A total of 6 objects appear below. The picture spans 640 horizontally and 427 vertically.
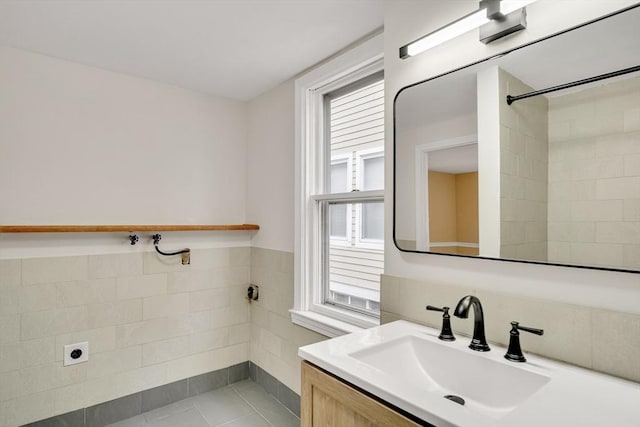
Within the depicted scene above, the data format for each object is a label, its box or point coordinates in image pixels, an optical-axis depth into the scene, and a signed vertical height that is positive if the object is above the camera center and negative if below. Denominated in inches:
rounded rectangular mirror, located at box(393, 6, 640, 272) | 38.9 +8.6
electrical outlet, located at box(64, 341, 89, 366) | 84.5 -32.6
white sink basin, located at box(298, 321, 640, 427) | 31.6 -17.5
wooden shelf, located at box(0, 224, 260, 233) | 78.5 -2.4
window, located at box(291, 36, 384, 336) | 81.9 +6.4
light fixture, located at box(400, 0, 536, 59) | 46.4 +27.7
